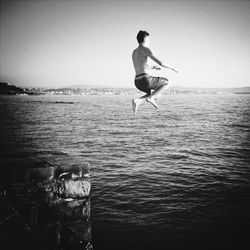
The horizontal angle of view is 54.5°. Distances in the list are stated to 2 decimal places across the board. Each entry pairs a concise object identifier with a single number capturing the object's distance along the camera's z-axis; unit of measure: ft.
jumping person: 13.23
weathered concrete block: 13.53
